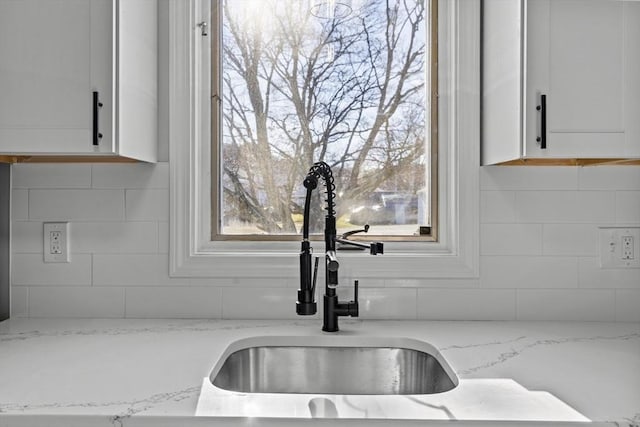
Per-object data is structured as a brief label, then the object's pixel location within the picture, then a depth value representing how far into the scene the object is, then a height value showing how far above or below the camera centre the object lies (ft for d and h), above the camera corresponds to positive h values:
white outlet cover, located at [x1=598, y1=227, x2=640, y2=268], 5.32 -0.35
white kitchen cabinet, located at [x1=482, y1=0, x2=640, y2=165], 4.23 +1.11
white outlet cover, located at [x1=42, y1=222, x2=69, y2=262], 5.36 -0.31
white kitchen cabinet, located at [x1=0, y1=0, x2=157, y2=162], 4.22 +1.13
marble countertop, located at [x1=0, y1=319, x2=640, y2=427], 3.04 -1.14
